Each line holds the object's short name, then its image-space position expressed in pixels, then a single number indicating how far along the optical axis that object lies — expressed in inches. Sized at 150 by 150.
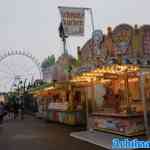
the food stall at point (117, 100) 249.1
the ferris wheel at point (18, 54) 765.1
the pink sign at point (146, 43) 228.0
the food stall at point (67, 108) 367.0
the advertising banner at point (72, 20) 285.4
